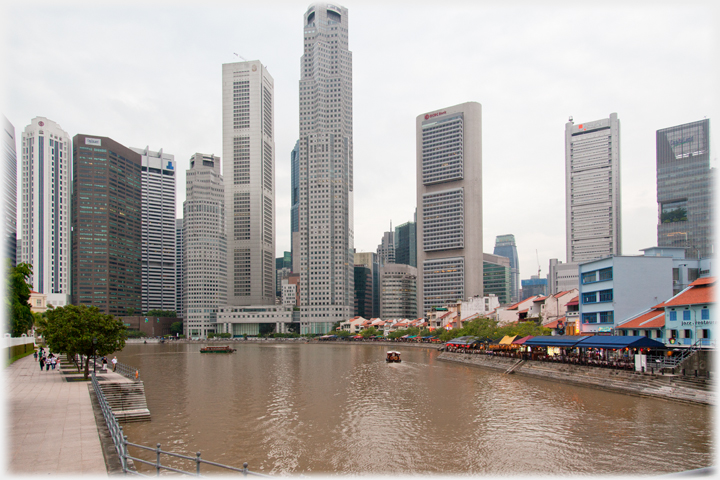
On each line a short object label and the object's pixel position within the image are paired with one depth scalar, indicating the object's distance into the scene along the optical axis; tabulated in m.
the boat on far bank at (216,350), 133.21
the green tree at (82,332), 49.69
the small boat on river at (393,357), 90.25
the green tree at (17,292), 48.21
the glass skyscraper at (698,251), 193.88
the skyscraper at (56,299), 191.38
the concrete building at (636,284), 65.69
